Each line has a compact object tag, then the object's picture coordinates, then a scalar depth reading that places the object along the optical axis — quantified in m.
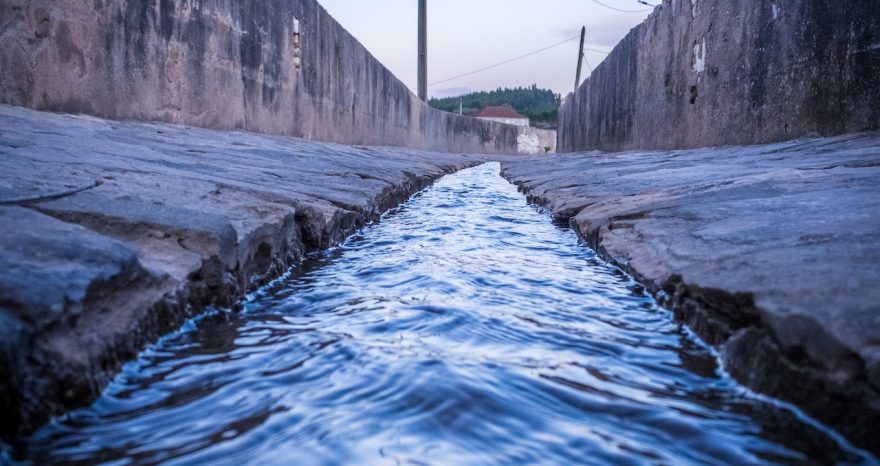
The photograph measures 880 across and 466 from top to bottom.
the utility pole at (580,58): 39.44
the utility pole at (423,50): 22.38
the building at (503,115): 71.06
